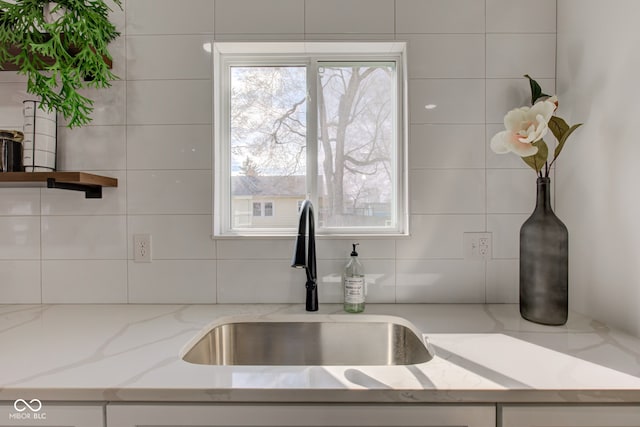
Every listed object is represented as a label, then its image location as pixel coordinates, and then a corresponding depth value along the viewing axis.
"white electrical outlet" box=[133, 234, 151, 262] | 1.28
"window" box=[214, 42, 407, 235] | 1.39
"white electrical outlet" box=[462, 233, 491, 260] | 1.27
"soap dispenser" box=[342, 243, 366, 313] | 1.16
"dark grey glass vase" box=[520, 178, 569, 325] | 1.00
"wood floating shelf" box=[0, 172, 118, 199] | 1.02
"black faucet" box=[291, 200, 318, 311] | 1.03
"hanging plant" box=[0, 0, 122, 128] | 1.04
